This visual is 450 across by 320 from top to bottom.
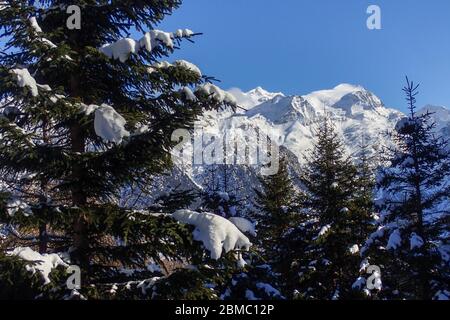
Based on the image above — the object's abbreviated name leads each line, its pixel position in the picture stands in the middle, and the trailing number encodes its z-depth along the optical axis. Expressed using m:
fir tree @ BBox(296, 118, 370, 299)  19.23
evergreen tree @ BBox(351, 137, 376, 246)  20.14
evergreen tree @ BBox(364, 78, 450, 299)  14.55
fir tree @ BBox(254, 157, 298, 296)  21.09
